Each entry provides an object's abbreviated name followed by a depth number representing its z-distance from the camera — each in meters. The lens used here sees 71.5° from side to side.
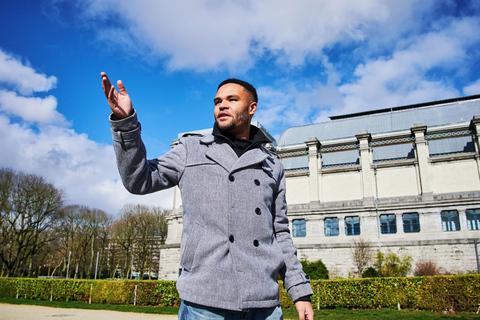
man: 2.29
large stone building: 33.03
